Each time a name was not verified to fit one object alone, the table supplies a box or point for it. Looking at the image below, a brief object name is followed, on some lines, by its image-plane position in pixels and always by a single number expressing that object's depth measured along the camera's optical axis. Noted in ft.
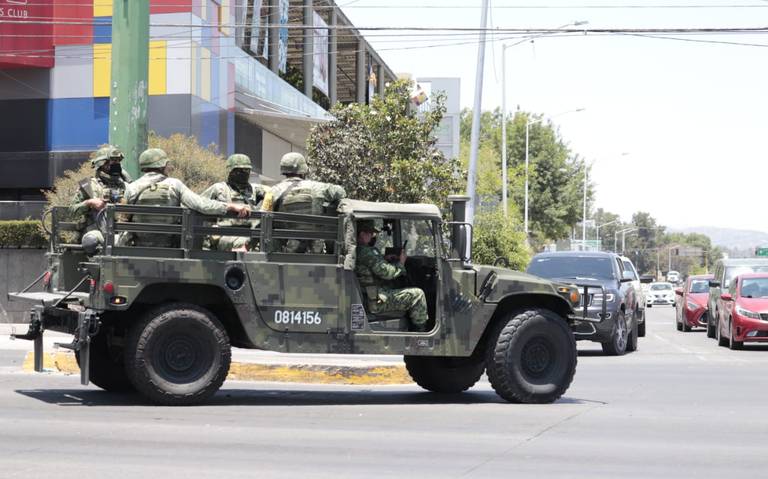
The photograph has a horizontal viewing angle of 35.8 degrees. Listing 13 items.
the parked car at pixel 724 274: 86.27
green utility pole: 50.29
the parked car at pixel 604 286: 67.67
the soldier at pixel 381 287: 36.68
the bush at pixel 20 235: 82.74
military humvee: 34.53
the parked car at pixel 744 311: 74.49
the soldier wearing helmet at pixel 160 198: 34.99
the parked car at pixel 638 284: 78.27
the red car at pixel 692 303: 102.32
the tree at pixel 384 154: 92.53
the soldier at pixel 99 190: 36.83
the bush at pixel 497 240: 125.49
